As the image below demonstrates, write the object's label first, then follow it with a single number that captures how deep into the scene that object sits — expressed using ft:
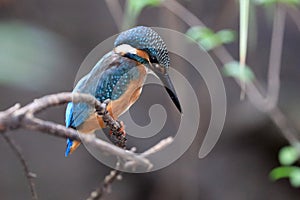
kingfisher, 12.56
